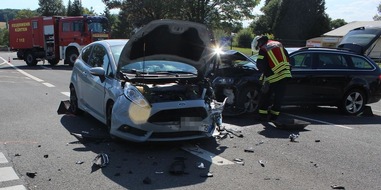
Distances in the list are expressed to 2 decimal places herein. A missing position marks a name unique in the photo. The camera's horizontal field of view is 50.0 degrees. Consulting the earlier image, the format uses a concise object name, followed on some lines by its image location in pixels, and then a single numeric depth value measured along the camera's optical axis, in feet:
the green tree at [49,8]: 337.93
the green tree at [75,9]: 299.79
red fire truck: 80.43
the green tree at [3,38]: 305.94
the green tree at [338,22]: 274.16
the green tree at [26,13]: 346.74
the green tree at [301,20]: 194.19
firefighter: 27.09
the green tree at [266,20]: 227.16
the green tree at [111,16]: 232.12
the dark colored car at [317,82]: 28.78
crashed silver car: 19.02
